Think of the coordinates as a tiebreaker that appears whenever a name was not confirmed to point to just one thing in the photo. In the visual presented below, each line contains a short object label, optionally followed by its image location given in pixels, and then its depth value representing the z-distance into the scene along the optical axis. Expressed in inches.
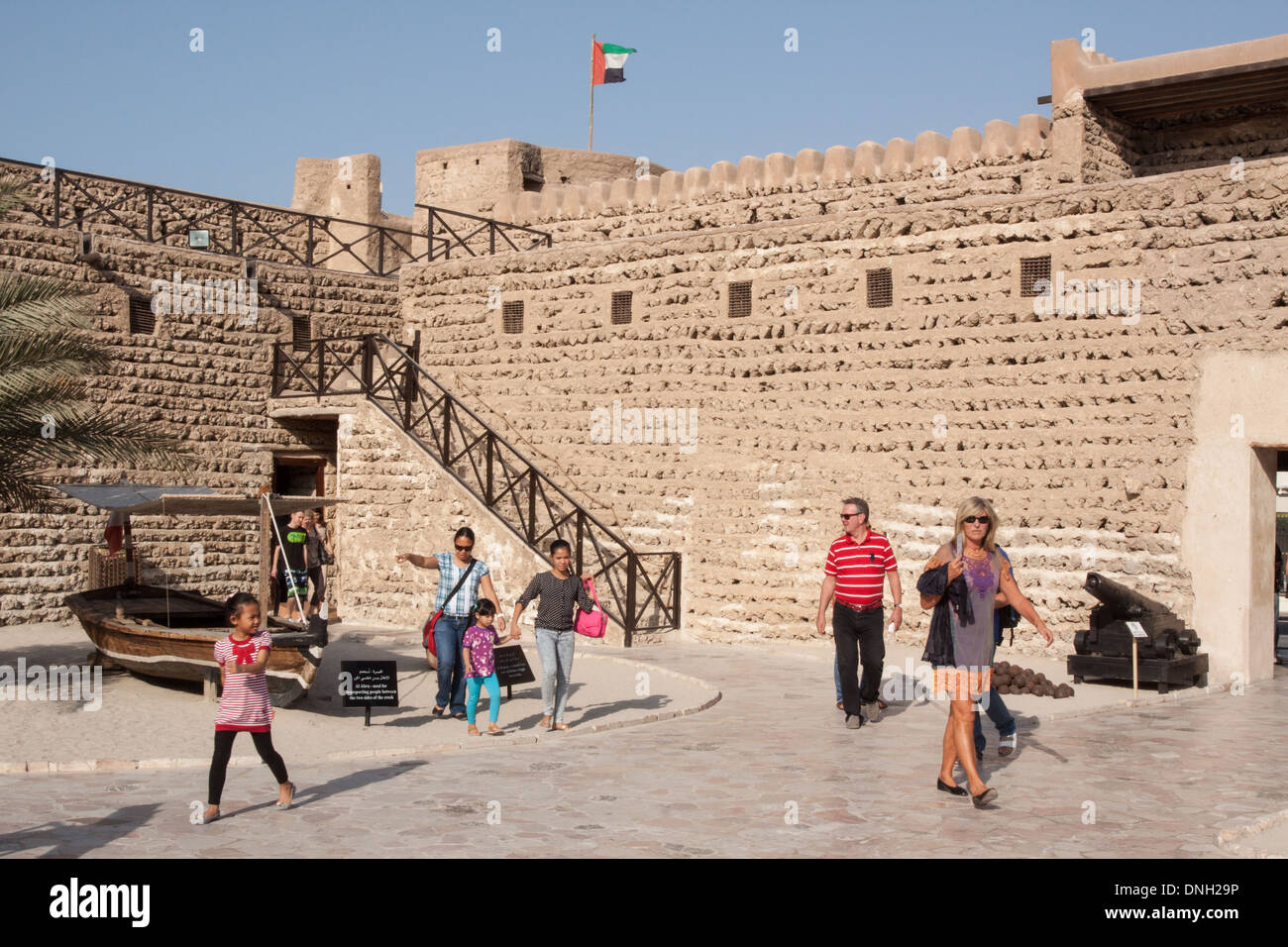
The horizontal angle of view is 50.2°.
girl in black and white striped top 411.5
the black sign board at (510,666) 424.8
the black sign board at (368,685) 413.4
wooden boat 417.7
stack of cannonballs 475.2
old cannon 495.2
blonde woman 306.7
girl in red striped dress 306.2
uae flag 991.0
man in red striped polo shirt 409.7
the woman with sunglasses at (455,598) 429.1
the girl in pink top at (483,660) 410.6
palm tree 452.1
